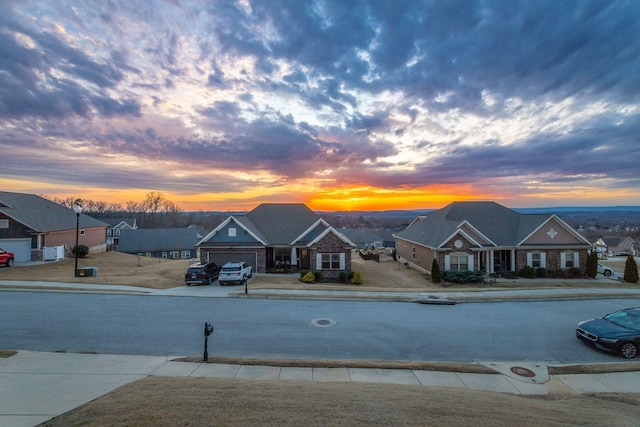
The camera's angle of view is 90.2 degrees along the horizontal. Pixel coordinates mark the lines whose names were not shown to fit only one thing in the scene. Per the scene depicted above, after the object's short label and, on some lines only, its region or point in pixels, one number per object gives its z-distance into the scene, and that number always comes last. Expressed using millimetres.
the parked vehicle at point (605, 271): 32031
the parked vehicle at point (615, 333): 11367
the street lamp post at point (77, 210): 24003
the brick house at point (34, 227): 29750
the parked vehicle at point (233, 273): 23000
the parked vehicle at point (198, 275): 22938
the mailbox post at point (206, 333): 9492
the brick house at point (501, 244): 29000
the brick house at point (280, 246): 28281
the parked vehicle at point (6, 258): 26656
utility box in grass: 24797
